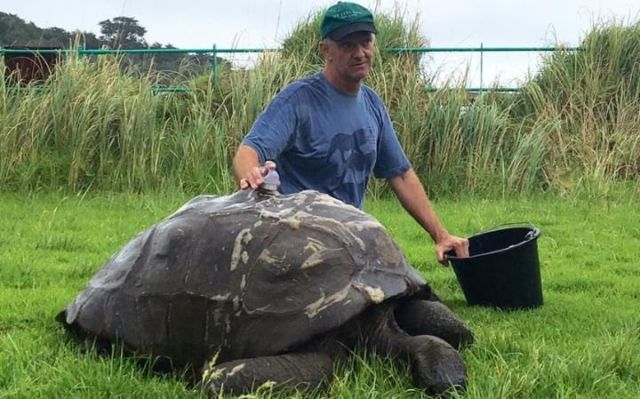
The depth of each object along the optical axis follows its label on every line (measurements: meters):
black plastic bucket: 4.58
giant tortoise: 3.20
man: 4.42
